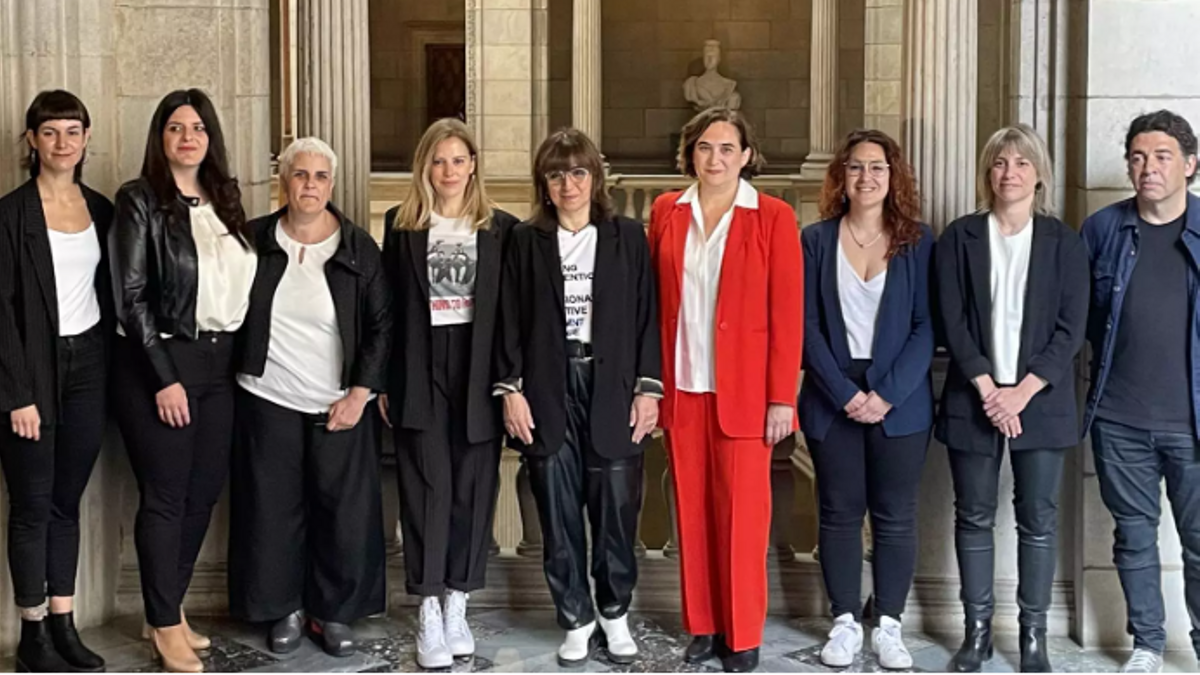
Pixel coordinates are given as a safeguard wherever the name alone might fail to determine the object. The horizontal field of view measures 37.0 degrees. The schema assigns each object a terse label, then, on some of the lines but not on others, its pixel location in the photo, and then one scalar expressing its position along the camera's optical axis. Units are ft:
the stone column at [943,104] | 19.72
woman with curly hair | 17.79
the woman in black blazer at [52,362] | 17.25
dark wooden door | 58.18
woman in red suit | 17.63
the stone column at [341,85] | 19.84
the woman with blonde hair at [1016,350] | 17.56
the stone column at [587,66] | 49.01
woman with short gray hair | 18.06
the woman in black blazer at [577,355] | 17.60
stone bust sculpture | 55.72
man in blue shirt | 17.30
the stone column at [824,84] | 47.42
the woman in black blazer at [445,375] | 17.88
